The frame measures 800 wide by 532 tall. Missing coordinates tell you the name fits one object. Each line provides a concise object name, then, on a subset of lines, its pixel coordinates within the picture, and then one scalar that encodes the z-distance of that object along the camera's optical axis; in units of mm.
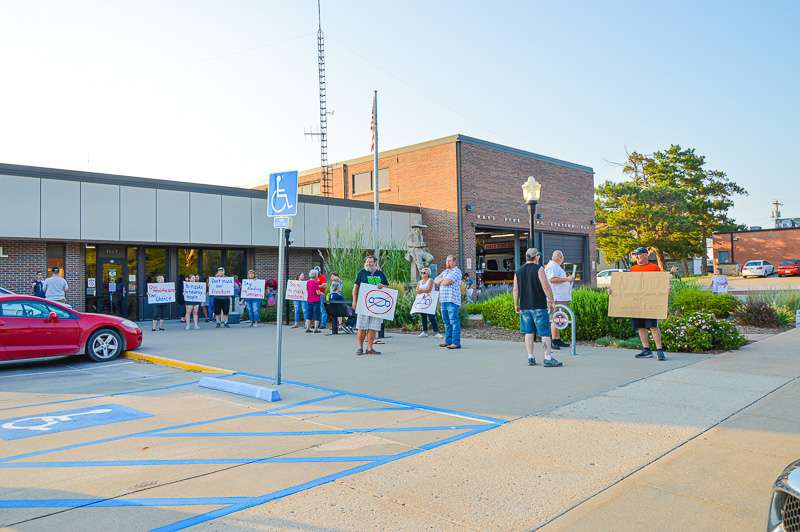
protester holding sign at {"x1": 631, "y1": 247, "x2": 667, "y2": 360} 10152
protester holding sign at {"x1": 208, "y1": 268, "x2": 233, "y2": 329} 18953
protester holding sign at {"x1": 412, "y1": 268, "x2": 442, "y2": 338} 12773
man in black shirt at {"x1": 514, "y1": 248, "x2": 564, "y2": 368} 9555
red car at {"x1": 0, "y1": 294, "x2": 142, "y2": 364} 10422
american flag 24391
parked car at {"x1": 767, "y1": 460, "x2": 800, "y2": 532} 2562
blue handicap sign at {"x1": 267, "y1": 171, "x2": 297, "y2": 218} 8094
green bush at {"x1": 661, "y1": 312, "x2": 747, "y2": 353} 11105
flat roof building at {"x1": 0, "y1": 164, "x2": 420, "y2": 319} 18547
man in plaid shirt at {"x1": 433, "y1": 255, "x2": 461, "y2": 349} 12141
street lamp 14773
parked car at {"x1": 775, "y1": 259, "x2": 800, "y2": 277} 50969
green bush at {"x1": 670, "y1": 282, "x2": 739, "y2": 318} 15547
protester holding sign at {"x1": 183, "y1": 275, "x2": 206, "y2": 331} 18938
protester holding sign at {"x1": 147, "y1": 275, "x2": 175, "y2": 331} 18703
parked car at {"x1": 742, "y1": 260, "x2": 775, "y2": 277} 51125
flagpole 23188
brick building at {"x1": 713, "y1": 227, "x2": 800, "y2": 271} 57531
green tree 45844
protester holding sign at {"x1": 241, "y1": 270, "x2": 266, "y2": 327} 19750
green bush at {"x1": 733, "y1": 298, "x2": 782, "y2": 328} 15680
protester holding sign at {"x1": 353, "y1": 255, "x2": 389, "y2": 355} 11266
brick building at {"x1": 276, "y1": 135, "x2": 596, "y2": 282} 29734
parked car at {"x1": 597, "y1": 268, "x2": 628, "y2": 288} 44069
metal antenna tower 36131
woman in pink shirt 17125
